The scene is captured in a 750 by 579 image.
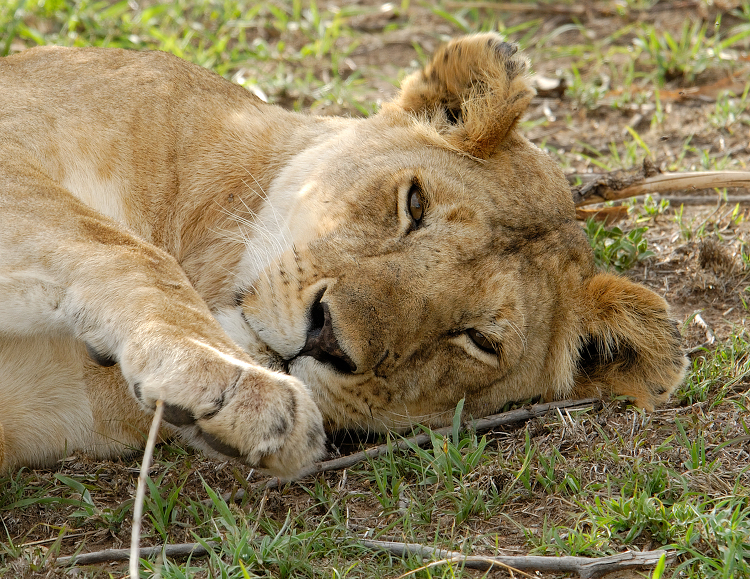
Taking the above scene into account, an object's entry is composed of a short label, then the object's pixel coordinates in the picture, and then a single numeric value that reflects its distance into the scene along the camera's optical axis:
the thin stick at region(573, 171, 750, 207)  9.02
